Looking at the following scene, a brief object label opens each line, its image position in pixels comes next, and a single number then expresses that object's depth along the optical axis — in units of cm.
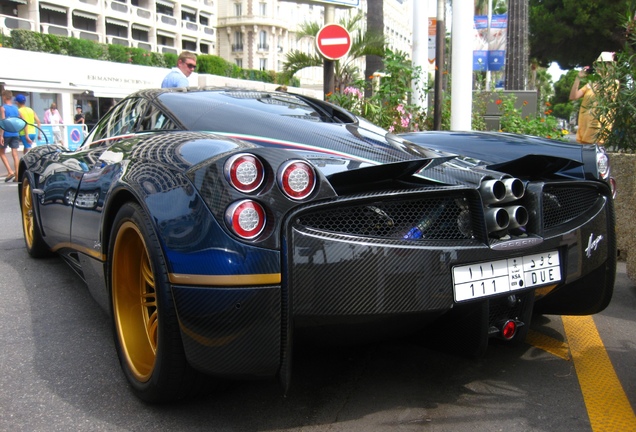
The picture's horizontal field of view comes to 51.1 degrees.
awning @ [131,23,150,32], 6236
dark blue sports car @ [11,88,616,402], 207
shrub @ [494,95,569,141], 903
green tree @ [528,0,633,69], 3070
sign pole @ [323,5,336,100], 1037
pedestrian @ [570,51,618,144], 570
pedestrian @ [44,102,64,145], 1914
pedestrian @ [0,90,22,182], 1246
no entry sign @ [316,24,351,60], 951
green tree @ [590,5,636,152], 534
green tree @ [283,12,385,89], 1411
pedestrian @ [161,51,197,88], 698
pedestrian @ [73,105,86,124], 2358
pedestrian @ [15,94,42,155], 1312
